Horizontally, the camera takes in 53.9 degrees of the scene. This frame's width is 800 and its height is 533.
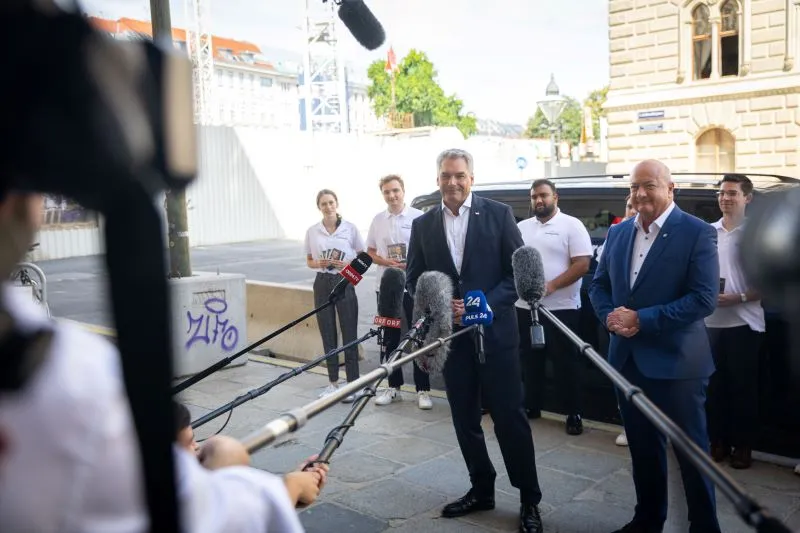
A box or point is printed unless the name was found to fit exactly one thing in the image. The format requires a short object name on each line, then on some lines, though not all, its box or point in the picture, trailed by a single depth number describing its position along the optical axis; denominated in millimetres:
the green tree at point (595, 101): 60391
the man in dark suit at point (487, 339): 4613
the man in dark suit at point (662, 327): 4102
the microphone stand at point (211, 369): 3419
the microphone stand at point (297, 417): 1778
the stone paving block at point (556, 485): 5059
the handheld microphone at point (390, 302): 4414
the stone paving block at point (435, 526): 4594
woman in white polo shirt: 7676
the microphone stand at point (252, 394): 3295
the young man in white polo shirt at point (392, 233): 7555
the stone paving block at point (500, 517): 4625
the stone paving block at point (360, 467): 5512
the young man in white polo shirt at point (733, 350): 5426
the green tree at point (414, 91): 49750
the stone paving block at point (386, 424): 6555
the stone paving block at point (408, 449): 5875
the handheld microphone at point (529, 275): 4047
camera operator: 1021
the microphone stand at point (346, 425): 2443
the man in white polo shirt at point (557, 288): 6500
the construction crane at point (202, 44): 54794
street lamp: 19031
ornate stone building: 24109
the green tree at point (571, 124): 67875
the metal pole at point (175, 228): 8148
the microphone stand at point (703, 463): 1482
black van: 5551
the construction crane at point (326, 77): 54812
